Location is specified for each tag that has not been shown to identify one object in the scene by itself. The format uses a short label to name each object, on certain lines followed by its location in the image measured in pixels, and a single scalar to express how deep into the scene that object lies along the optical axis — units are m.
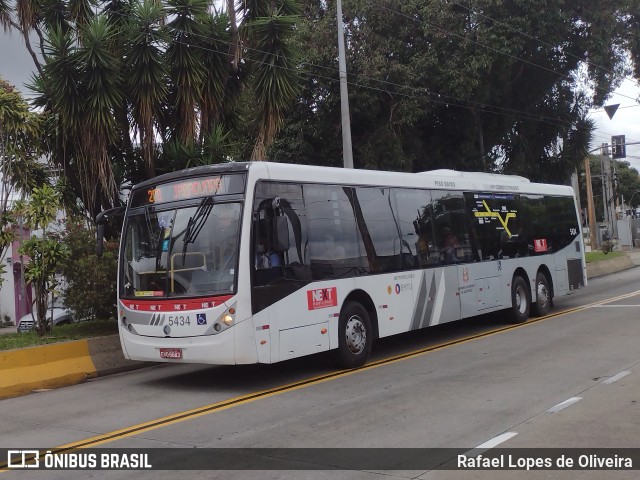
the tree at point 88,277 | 11.97
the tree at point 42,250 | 11.64
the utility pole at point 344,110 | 16.52
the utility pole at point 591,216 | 48.25
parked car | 16.31
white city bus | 8.95
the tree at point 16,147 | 12.98
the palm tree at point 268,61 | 15.16
